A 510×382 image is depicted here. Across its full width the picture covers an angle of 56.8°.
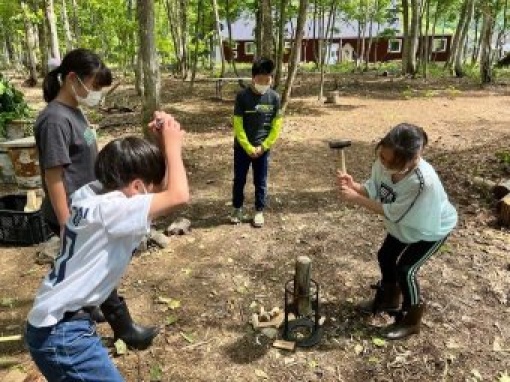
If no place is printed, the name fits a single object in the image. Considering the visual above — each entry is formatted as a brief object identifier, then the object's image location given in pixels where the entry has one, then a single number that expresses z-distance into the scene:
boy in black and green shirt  5.13
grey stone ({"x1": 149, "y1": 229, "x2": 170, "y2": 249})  5.15
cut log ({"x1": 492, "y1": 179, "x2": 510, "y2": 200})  5.75
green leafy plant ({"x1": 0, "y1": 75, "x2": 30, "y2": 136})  7.78
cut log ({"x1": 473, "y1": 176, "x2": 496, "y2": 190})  6.16
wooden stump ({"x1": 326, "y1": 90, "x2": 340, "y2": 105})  14.68
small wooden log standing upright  3.60
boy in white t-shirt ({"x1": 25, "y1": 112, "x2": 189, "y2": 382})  1.81
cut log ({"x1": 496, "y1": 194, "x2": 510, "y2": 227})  5.33
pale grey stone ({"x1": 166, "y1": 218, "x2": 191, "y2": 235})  5.46
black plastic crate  5.15
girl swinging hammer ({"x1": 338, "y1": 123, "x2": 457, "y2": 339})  2.91
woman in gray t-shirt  2.81
